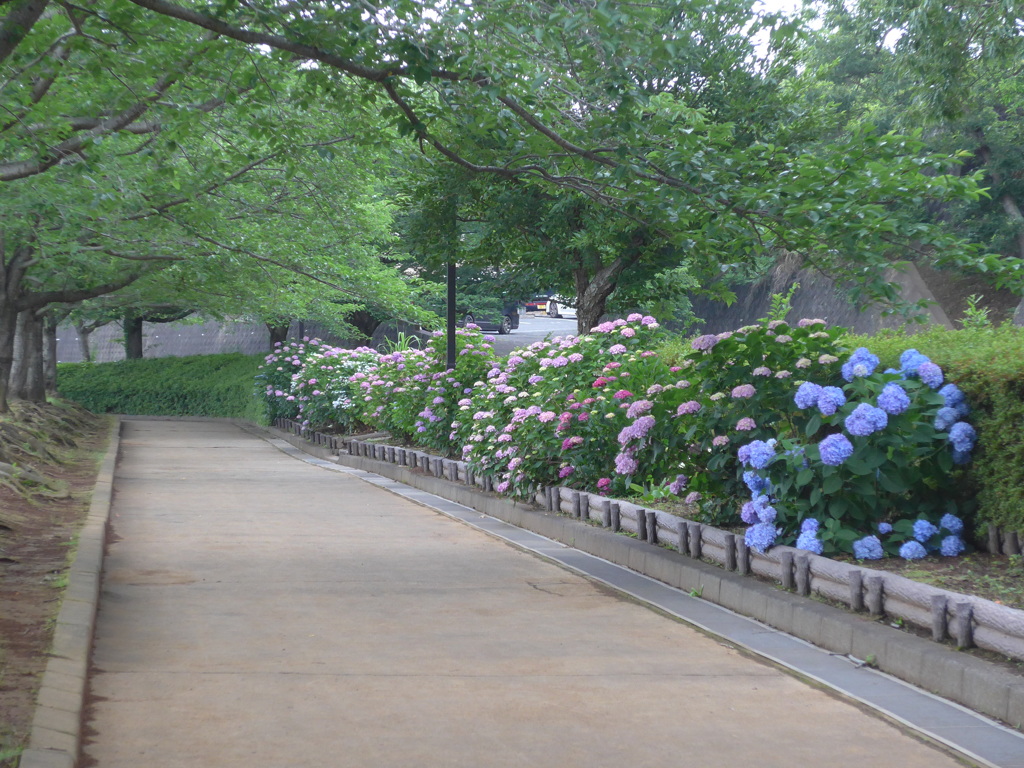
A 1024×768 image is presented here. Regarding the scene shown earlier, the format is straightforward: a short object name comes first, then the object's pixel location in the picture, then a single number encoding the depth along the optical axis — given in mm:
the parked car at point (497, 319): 43406
